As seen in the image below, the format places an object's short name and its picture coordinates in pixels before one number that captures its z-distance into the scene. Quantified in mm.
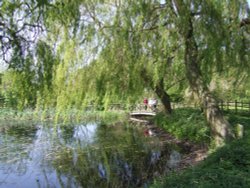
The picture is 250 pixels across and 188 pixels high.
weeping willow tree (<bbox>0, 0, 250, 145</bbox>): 7586
